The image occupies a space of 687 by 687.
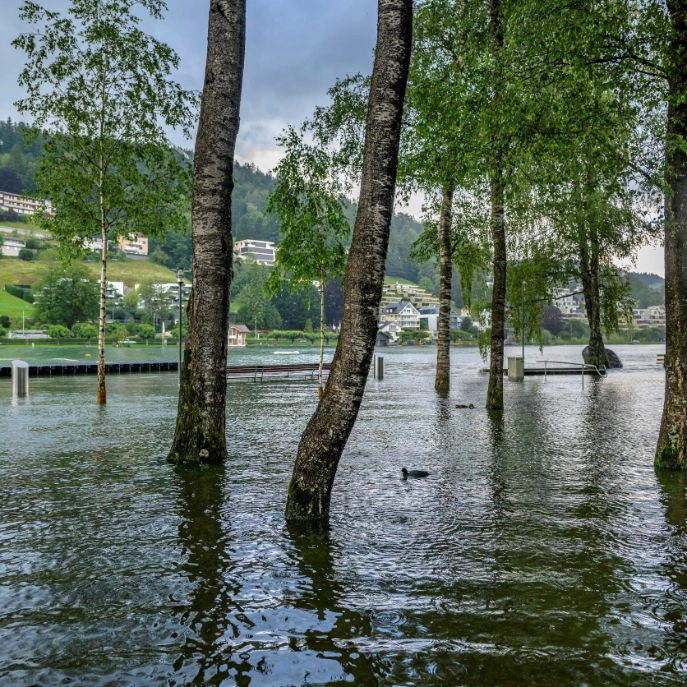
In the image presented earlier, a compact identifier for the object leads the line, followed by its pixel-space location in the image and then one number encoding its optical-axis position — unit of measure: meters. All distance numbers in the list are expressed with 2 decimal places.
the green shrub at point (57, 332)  121.12
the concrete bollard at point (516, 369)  32.97
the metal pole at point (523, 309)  34.73
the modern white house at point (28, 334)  120.24
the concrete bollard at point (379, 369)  34.87
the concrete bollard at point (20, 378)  22.69
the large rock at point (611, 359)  44.41
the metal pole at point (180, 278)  24.58
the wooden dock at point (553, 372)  37.19
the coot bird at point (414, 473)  9.56
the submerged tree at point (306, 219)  22.98
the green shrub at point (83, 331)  124.00
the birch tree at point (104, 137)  19.69
